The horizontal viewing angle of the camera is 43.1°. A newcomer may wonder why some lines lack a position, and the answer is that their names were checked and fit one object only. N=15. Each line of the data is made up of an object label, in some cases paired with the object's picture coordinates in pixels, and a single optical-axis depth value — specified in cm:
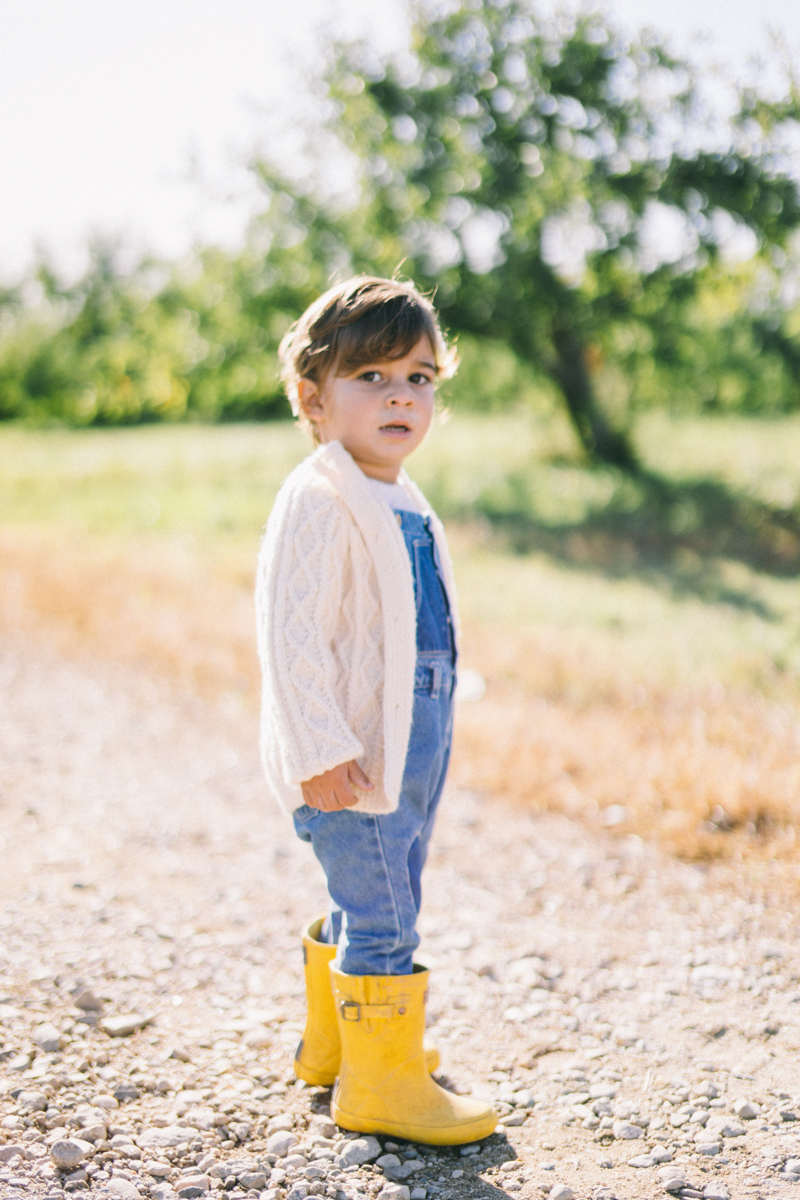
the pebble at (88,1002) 270
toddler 216
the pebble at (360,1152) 214
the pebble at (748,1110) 229
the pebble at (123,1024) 260
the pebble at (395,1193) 202
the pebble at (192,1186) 202
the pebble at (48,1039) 248
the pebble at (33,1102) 223
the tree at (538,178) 1154
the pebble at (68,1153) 205
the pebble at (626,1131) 224
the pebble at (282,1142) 217
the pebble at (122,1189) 198
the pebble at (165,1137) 216
